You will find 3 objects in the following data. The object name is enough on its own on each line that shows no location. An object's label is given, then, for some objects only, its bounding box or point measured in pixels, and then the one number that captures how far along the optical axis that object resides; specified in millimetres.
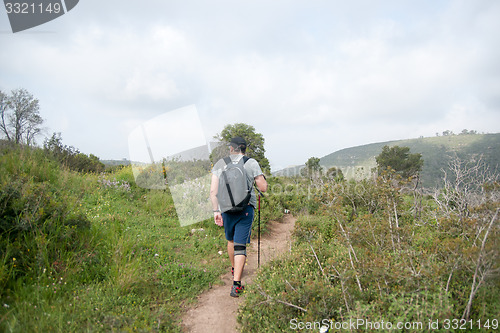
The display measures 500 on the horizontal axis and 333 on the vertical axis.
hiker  4285
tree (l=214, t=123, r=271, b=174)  35875
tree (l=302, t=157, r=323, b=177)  31892
